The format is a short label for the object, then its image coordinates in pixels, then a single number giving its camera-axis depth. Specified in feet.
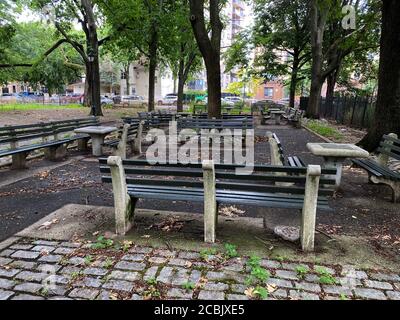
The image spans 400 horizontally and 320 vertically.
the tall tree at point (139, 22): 61.93
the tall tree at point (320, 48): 61.31
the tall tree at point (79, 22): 61.89
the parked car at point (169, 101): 148.73
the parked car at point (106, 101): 133.18
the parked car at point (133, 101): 129.80
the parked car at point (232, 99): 167.22
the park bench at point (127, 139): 27.22
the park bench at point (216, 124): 33.32
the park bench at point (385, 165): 17.21
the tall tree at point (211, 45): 35.91
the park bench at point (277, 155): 17.51
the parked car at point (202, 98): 169.09
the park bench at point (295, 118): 55.36
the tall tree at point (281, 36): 88.69
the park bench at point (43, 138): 23.45
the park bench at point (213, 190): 11.50
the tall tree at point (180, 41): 63.77
